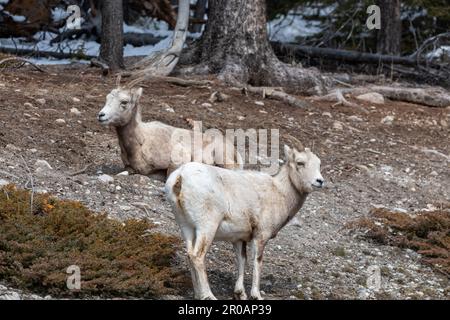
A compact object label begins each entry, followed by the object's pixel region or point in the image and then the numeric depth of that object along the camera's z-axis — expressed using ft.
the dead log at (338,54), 61.46
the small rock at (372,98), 53.26
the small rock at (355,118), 48.99
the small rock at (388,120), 49.72
